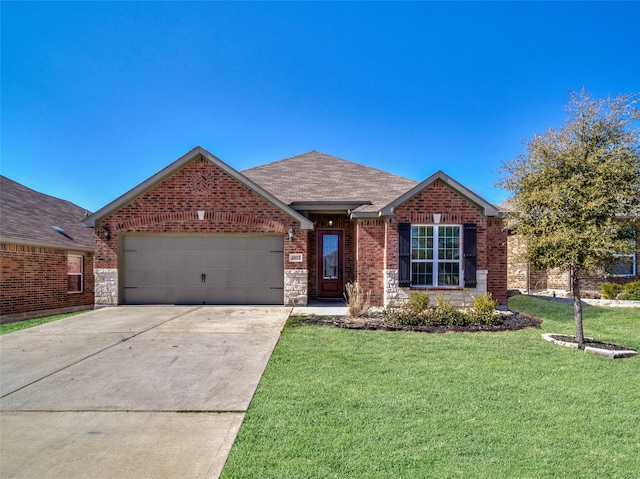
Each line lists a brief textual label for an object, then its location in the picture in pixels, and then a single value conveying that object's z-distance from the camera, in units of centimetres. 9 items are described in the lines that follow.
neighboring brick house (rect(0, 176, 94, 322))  1178
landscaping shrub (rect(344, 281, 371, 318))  941
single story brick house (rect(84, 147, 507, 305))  1084
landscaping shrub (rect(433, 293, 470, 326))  853
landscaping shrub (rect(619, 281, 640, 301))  1270
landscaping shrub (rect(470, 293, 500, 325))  857
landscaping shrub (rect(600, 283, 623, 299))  1344
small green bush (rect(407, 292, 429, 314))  938
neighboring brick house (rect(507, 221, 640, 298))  1467
